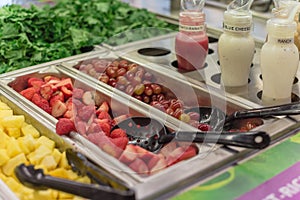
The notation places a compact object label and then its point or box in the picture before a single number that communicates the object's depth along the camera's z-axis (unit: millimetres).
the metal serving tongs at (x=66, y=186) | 1008
